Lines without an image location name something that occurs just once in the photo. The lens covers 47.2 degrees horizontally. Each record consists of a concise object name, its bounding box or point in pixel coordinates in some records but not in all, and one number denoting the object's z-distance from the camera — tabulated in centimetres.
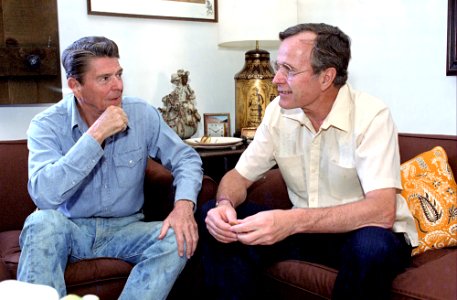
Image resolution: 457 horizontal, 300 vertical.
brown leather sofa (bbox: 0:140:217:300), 167
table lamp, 252
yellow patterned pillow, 174
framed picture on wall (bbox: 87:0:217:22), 257
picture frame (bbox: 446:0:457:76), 212
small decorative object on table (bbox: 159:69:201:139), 261
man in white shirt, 150
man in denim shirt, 158
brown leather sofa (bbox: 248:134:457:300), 140
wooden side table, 243
